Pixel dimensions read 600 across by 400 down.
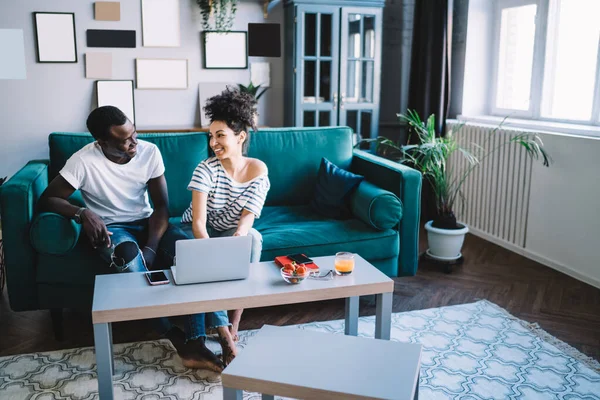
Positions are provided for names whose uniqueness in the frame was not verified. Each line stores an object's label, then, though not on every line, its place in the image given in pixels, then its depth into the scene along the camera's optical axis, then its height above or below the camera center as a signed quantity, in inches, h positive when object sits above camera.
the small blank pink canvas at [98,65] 163.6 +5.2
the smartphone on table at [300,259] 81.0 -24.2
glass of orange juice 77.7 -23.4
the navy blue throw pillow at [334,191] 118.3 -21.3
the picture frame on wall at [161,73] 168.6 +3.3
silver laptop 70.1 -21.3
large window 134.3 +7.1
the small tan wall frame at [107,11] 161.3 +20.2
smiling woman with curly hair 90.4 -15.2
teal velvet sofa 93.4 -23.5
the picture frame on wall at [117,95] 165.6 -3.1
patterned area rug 82.0 -42.5
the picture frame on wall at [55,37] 158.6 +12.7
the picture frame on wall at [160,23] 166.2 +17.6
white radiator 144.7 -25.9
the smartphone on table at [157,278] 73.3 -24.6
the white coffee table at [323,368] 54.2 -27.5
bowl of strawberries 73.7 -23.6
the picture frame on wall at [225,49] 172.7 +10.6
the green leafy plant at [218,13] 168.6 +20.9
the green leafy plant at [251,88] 173.0 -0.8
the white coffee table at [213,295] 66.3 -25.0
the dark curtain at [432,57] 164.6 +8.8
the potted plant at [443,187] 133.6 -23.3
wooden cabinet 168.9 +7.0
